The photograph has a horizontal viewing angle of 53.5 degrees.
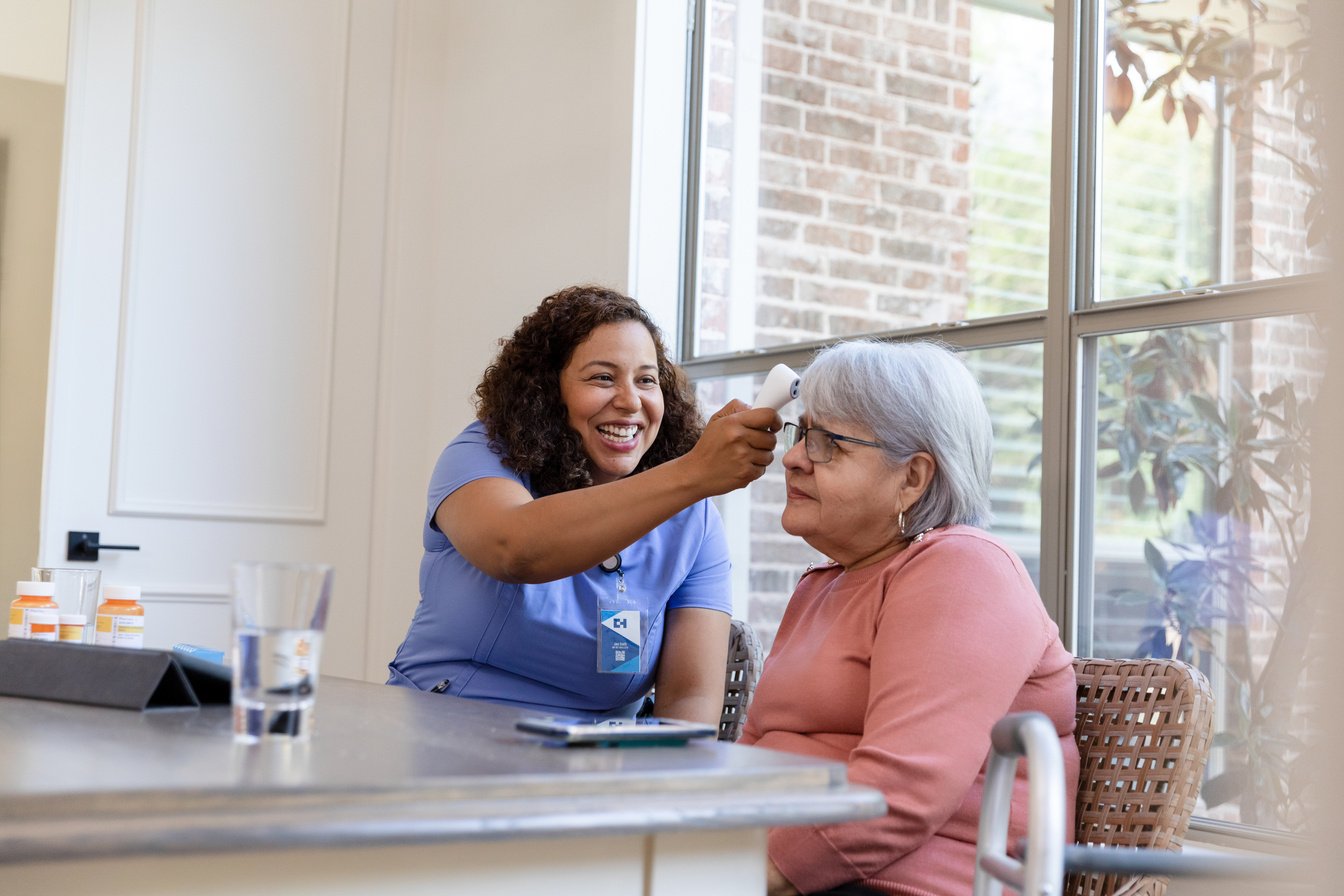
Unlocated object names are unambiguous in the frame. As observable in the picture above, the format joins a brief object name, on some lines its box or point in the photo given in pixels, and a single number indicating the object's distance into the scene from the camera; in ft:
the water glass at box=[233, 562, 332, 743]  3.20
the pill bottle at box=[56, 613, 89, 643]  5.77
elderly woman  4.81
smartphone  3.42
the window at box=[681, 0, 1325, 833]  7.17
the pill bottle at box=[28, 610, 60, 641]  5.48
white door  12.10
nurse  6.29
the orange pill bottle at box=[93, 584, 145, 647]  5.84
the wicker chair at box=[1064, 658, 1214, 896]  4.82
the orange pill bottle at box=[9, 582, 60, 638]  5.60
